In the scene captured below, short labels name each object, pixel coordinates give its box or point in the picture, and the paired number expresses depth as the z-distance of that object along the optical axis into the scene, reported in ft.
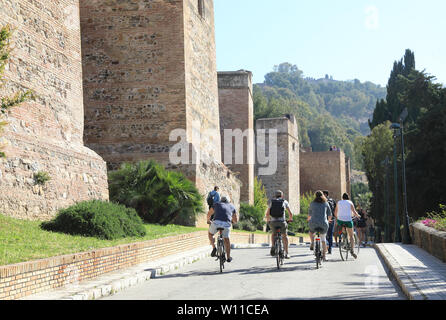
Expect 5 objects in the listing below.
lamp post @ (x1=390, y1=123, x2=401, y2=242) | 83.88
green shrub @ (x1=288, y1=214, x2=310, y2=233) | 156.08
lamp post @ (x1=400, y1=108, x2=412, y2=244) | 73.26
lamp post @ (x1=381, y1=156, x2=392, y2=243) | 128.16
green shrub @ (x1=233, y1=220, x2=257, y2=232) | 107.00
